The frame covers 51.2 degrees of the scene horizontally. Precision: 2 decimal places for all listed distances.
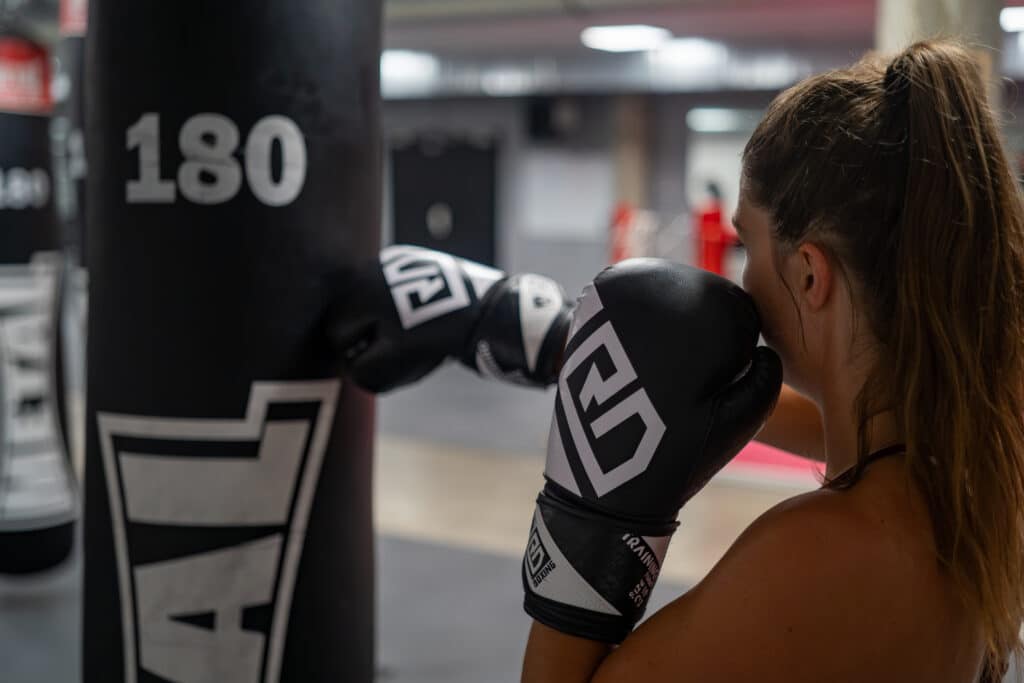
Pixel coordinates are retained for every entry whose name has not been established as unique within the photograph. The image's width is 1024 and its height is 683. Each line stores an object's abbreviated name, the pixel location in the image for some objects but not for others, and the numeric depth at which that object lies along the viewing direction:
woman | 0.79
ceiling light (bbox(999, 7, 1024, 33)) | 4.74
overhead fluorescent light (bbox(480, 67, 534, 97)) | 7.89
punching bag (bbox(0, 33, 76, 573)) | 3.08
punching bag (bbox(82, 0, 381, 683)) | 1.26
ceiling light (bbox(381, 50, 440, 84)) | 7.63
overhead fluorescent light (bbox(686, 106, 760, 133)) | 8.38
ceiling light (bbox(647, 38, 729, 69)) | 6.70
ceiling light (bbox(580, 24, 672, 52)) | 5.90
